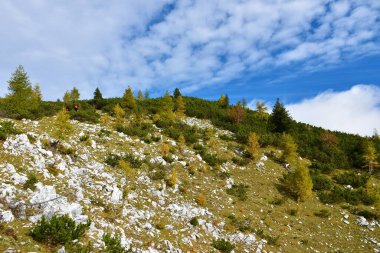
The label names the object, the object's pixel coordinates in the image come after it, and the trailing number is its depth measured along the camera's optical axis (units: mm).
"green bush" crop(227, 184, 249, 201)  21166
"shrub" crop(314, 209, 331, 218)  21300
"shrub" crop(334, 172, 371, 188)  27859
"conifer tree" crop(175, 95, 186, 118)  40300
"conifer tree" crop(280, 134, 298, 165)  29498
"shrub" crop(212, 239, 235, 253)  14620
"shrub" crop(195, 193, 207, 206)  18438
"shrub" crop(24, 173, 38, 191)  13438
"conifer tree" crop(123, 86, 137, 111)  39512
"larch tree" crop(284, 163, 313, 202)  22922
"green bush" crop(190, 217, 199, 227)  15995
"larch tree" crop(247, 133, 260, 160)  28891
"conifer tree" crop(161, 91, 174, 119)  36916
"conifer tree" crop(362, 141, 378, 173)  31391
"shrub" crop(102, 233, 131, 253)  11039
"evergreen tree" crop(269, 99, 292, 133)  40469
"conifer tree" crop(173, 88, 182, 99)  54306
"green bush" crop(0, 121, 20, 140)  17062
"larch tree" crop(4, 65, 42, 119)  26156
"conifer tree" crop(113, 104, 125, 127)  31711
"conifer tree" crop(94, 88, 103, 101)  48281
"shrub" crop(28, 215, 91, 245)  10367
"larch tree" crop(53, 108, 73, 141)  19781
